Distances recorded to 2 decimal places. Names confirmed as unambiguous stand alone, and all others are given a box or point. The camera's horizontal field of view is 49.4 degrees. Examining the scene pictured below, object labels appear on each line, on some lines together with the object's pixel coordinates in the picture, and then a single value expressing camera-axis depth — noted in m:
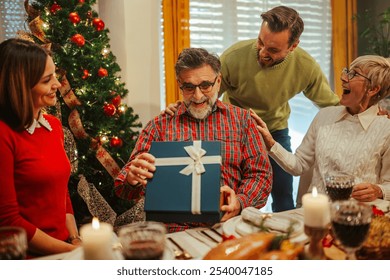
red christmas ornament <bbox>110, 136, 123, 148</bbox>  2.58
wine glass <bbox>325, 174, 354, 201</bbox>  1.29
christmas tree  2.45
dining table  1.11
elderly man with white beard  1.74
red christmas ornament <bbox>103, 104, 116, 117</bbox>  2.52
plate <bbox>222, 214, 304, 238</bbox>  1.14
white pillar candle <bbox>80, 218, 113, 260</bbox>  0.82
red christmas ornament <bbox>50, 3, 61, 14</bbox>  2.45
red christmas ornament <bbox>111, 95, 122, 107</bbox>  2.60
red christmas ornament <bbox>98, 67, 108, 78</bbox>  2.51
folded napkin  1.15
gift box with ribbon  1.28
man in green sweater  2.40
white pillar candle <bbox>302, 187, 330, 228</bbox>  0.97
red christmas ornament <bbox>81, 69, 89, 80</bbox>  2.49
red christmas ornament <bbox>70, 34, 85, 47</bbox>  2.41
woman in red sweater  1.41
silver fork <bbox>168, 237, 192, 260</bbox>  1.11
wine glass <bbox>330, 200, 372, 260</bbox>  0.96
